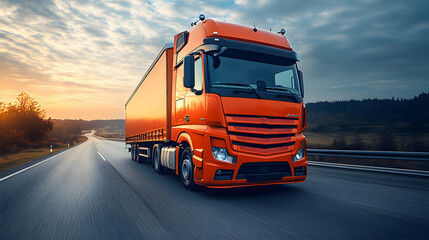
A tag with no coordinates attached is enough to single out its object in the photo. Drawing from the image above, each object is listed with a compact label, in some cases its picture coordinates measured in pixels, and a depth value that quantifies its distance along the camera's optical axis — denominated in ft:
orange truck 16.74
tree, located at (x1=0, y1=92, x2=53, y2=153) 168.36
